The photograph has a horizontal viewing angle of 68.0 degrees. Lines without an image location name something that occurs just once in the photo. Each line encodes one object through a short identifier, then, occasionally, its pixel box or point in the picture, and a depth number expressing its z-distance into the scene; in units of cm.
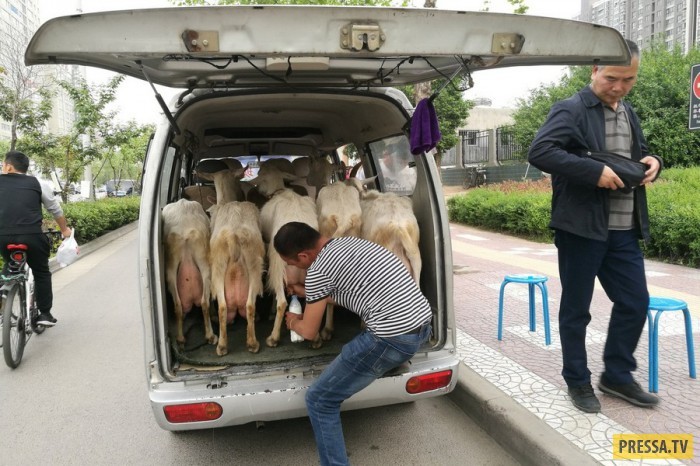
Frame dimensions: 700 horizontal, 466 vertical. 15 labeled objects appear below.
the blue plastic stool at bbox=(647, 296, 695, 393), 364
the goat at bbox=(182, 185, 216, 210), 514
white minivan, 225
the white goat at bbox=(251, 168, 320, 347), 373
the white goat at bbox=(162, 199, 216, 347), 370
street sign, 723
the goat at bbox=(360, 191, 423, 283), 362
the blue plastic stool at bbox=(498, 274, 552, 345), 477
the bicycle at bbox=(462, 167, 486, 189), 2325
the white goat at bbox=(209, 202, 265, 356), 366
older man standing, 330
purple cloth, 349
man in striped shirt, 273
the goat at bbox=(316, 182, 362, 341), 382
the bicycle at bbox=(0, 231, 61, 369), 502
